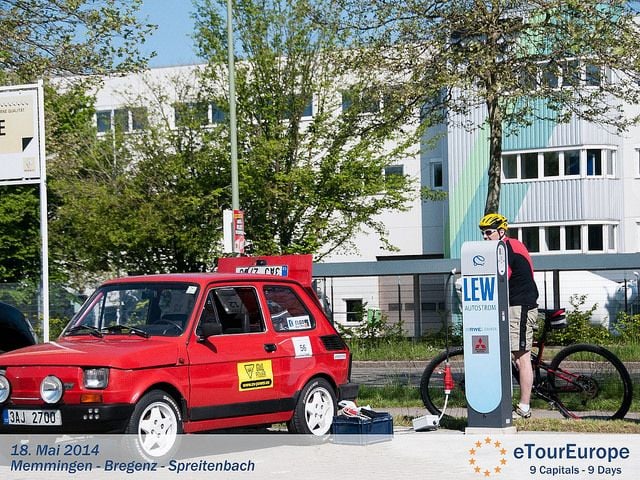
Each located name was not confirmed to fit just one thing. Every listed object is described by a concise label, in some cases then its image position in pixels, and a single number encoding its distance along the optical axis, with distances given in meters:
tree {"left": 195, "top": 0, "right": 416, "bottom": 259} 33.50
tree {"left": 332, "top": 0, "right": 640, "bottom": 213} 17.59
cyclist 12.19
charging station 11.34
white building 43.88
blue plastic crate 11.03
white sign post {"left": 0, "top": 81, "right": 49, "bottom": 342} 15.29
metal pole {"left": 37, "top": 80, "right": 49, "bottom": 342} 14.84
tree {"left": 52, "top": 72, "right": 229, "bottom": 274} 34.88
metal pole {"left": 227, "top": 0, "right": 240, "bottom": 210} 28.12
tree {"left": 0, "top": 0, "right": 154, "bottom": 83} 17.94
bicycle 12.34
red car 9.83
